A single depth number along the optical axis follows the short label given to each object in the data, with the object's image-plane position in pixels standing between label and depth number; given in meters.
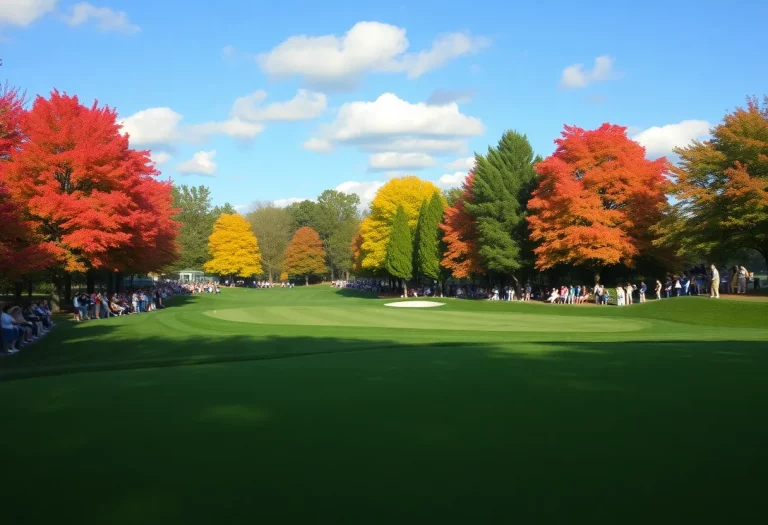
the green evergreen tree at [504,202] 51.91
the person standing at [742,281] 34.16
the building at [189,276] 124.25
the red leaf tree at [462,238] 57.53
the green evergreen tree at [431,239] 64.88
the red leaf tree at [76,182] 33.34
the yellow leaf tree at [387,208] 78.94
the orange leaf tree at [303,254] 122.94
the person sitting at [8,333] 19.59
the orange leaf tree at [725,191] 31.52
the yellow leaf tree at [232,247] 111.12
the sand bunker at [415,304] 47.88
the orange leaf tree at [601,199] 40.56
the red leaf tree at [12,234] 21.52
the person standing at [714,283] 30.75
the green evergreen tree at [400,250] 70.25
